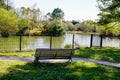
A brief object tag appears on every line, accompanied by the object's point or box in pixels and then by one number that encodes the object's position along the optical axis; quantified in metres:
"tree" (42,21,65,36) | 26.49
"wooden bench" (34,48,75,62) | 5.11
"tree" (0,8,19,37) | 20.41
